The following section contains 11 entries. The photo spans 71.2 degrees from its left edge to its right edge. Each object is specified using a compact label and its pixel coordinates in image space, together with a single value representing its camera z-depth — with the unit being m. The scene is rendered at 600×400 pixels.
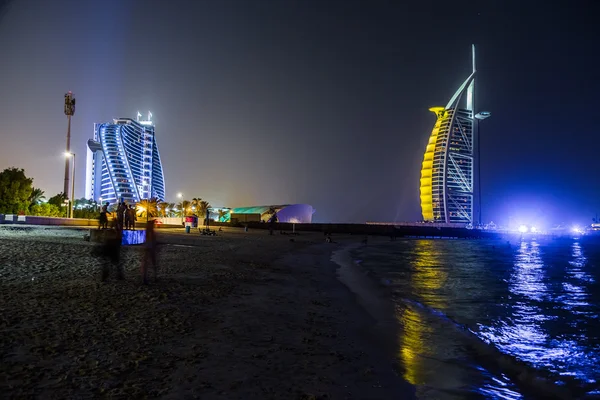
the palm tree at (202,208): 143.50
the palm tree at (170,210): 157.30
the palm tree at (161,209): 136.18
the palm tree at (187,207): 140.52
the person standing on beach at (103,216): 25.89
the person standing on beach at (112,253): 10.43
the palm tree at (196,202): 136.25
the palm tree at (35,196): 58.50
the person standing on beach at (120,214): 18.40
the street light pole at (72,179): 48.81
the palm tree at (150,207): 104.62
